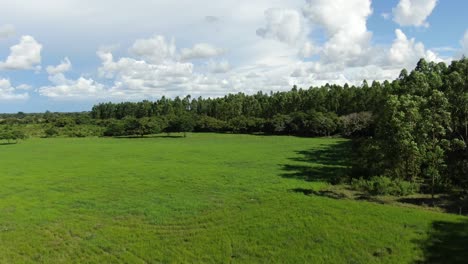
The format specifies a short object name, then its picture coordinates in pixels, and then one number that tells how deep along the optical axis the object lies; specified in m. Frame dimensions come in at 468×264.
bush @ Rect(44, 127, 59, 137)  128.88
